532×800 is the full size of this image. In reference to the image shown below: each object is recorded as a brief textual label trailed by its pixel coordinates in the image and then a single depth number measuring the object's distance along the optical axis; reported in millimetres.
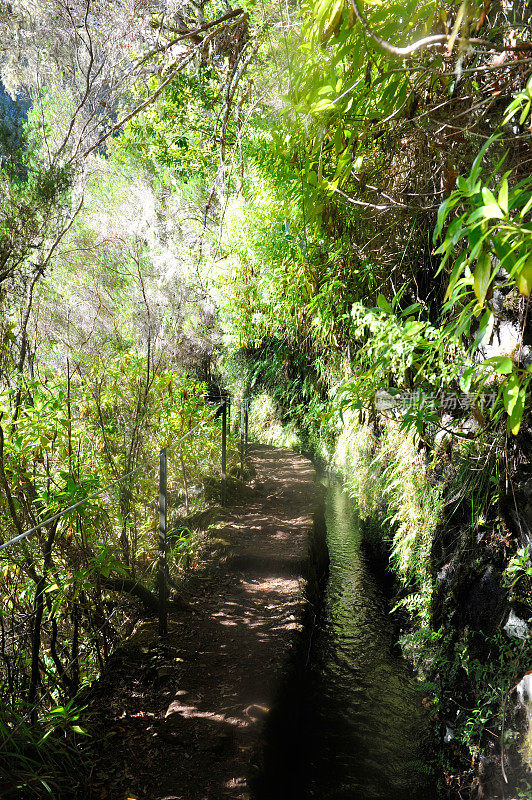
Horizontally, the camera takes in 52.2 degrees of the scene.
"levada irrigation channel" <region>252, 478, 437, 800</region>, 3203
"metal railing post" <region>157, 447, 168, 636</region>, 3633
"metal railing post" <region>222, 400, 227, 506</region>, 6355
